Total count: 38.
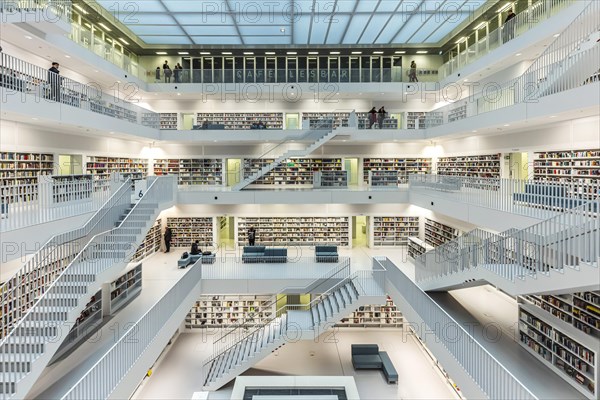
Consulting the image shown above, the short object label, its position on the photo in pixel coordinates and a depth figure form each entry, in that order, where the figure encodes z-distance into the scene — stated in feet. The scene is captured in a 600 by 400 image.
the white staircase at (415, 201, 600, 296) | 17.61
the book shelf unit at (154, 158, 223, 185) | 60.90
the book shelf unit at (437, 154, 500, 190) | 45.44
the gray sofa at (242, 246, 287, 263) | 47.03
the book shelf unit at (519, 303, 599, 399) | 23.67
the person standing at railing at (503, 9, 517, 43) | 39.71
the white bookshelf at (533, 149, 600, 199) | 30.68
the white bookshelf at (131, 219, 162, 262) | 50.96
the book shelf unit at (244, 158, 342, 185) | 61.46
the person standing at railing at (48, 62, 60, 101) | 31.14
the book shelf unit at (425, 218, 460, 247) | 49.55
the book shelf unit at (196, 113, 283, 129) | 62.75
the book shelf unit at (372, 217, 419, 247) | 58.34
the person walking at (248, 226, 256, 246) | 54.03
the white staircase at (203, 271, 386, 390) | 36.86
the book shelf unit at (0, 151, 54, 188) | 31.83
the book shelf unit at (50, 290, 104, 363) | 28.94
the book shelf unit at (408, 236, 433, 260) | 48.01
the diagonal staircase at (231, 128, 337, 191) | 51.37
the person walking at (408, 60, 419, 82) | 58.94
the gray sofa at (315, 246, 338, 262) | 46.96
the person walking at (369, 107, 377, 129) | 55.62
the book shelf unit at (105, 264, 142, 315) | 35.70
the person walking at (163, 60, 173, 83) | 58.23
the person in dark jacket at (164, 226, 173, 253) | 56.03
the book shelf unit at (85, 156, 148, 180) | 45.74
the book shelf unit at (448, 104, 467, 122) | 45.61
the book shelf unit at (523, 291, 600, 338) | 25.12
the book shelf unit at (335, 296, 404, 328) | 48.08
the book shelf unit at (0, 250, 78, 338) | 26.76
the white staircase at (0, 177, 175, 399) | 19.31
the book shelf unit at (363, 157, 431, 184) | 61.52
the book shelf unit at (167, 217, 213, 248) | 57.98
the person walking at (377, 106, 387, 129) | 55.72
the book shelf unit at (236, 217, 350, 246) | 57.57
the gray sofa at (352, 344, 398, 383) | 37.58
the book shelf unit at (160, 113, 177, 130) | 63.05
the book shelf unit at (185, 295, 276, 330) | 47.37
